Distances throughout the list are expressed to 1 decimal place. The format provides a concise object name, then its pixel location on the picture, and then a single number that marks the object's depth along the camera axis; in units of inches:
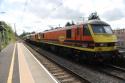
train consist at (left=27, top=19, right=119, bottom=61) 230.8
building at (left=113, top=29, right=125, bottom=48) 365.6
